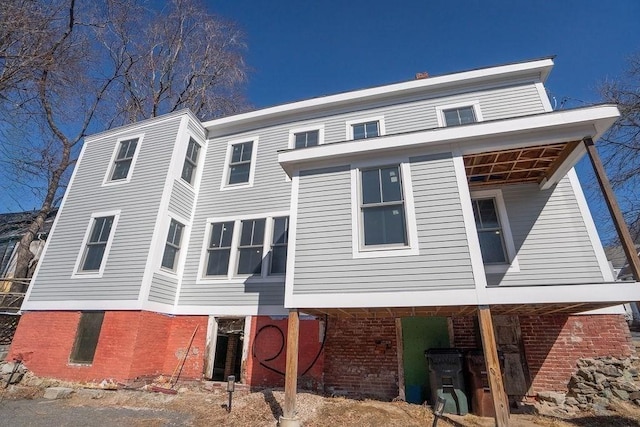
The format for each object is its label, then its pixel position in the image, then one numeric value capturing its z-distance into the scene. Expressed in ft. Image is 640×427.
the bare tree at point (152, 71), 48.42
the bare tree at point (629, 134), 37.88
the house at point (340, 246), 18.34
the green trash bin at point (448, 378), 19.16
